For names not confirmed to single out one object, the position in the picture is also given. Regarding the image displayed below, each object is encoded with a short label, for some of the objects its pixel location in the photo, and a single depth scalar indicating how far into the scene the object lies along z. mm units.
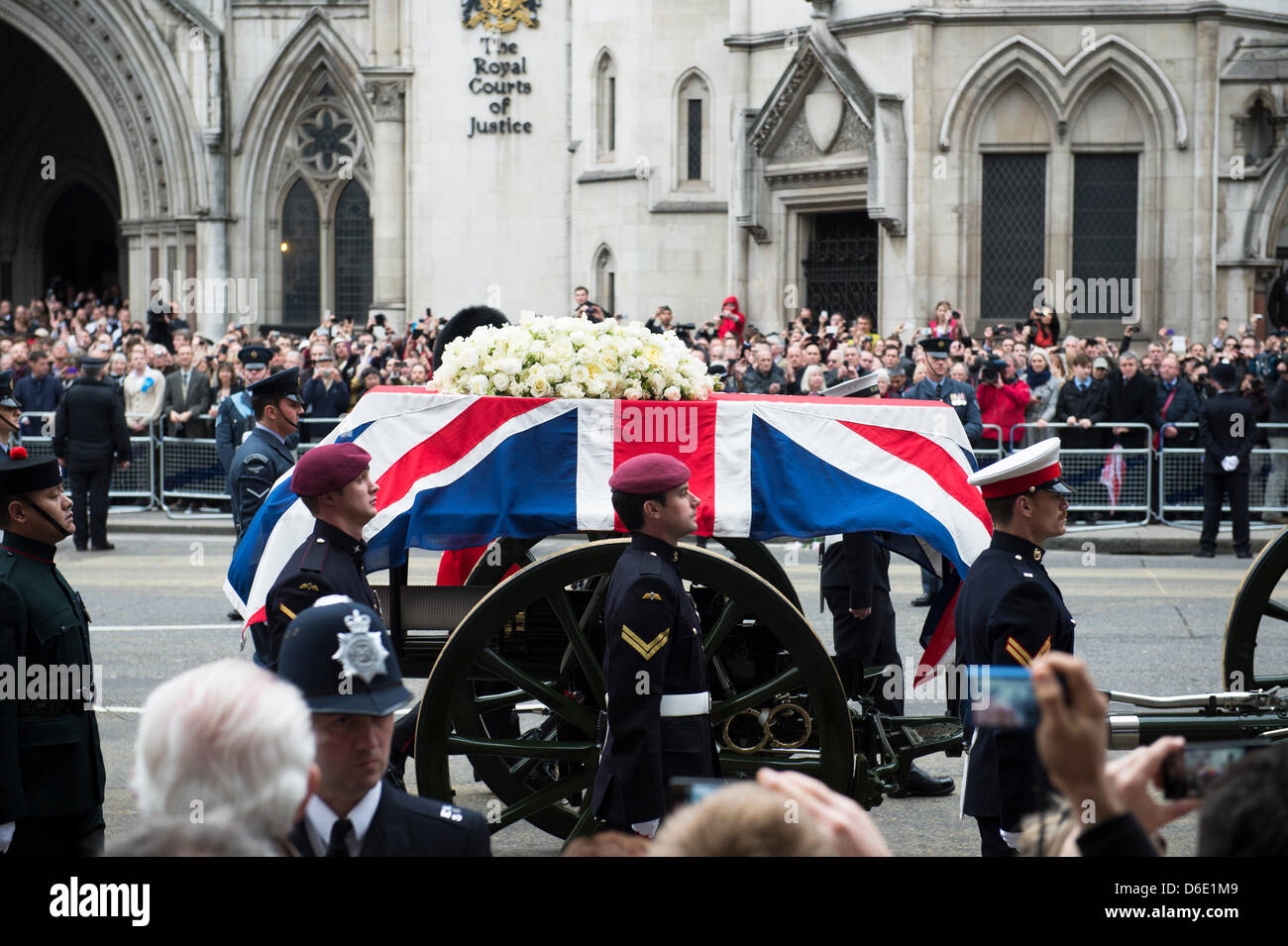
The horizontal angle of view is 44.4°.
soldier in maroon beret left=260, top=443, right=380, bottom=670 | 5105
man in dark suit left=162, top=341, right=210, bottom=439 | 18062
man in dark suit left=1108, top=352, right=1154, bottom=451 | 16391
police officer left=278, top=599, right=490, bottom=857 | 3166
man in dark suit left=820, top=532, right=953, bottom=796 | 7508
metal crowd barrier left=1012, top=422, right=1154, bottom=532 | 16219
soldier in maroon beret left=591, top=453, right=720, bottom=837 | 4777
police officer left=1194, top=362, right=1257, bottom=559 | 14719
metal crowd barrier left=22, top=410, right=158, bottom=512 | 17781
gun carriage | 5254
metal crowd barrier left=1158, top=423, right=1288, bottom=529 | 15930
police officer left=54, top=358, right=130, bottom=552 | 15242
